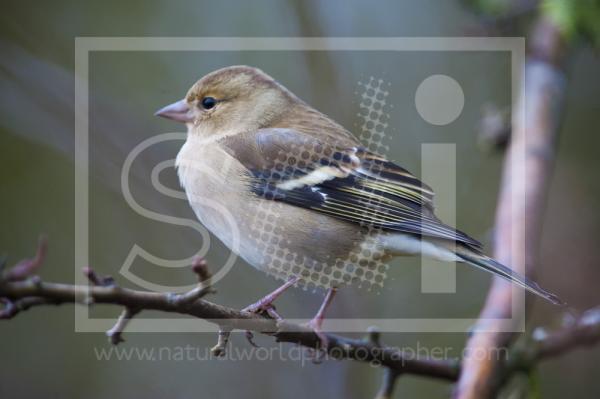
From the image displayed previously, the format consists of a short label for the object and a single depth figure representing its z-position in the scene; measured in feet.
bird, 17.42
